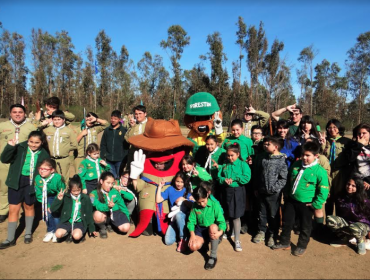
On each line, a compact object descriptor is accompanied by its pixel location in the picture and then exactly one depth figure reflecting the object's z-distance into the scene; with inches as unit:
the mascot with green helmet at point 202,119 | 184.9
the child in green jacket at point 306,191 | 135.9
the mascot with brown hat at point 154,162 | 159.6
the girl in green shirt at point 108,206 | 159.2
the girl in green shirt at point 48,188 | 148.8
